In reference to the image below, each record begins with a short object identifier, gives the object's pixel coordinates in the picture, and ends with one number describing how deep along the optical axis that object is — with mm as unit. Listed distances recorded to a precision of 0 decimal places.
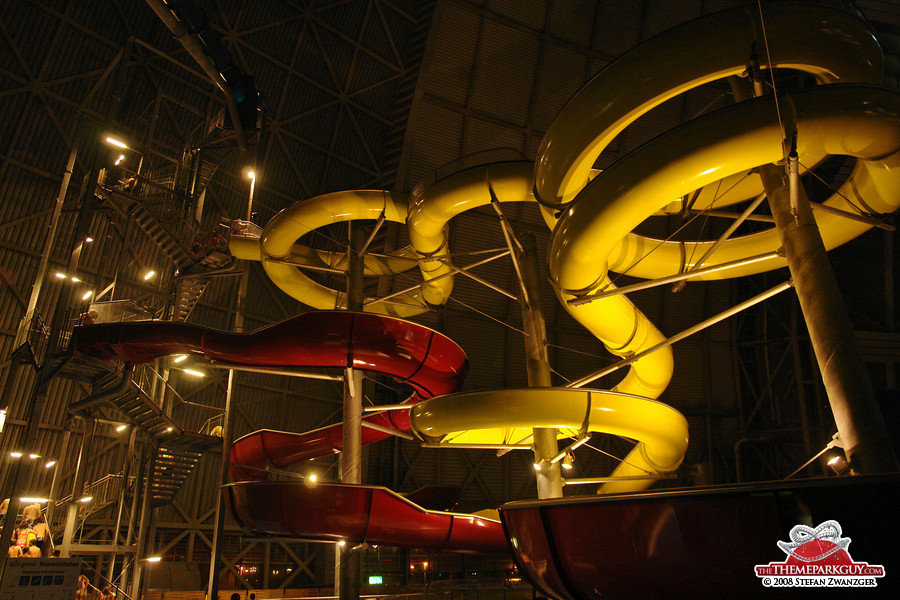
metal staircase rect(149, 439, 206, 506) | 13211
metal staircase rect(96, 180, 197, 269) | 13469
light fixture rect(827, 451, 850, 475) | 4359
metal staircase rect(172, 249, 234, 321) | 14227
